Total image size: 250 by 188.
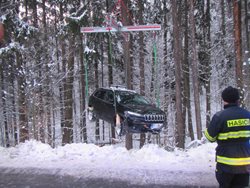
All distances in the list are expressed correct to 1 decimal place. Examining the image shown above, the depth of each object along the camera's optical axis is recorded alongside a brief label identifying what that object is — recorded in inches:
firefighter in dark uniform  158.9
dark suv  329.7
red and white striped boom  333.1
